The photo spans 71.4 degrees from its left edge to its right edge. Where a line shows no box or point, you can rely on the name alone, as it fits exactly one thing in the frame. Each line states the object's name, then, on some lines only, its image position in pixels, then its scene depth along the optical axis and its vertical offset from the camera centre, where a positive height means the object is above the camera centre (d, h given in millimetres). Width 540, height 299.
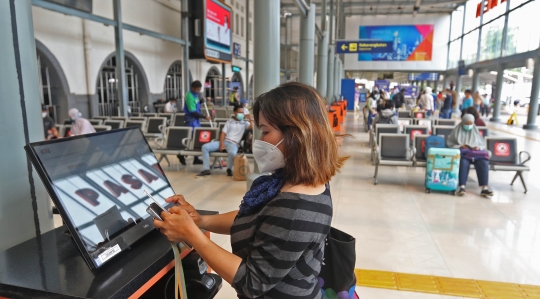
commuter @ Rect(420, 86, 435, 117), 16984 -404
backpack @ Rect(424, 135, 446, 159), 6691 -860
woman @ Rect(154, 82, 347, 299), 1206 -402
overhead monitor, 17297 +2912
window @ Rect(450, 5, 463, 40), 32122 +6027
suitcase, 6109 -1234
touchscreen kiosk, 1289 -387
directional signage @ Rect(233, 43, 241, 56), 23234 +2553
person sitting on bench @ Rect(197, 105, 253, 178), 7320 -937
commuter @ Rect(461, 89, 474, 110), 14383 -251
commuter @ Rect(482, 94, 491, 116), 26266 -946
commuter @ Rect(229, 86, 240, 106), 19775 -326
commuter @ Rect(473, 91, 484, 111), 14189 -205
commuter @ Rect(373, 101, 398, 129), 10148 -613
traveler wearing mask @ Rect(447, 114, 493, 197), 6188 -957
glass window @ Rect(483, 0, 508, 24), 22102 +5144
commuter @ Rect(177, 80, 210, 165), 8439 -486
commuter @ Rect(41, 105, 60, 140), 8571 -772
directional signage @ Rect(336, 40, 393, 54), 17297 +2125
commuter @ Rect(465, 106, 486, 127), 7766 -487
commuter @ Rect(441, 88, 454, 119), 16391 -472
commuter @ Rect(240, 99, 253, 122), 7814 -524
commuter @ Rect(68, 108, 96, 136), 6328 -618
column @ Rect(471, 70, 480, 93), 26494 +961
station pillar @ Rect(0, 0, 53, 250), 1568 -161
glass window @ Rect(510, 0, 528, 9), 19441 +4799
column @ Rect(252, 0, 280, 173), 5055 +636
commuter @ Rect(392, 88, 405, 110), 17723 -343
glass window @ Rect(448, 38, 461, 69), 32656 +3470
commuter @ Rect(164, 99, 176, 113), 14734 -660
